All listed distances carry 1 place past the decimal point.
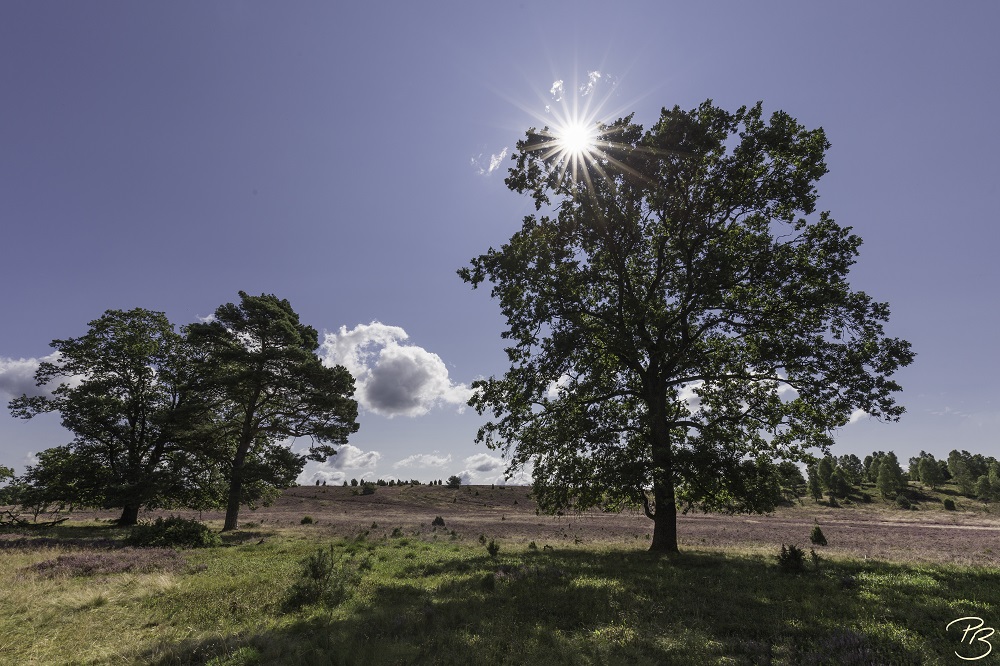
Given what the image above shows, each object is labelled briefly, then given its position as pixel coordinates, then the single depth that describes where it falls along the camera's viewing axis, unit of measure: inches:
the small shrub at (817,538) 861.6
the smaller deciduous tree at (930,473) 3457.2
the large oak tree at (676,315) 579.2
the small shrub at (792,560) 467.8
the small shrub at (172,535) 718.8
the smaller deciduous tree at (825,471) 3521.2
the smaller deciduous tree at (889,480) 3169.3
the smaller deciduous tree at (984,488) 2970.7
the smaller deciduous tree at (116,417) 942.4
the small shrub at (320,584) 358.0
